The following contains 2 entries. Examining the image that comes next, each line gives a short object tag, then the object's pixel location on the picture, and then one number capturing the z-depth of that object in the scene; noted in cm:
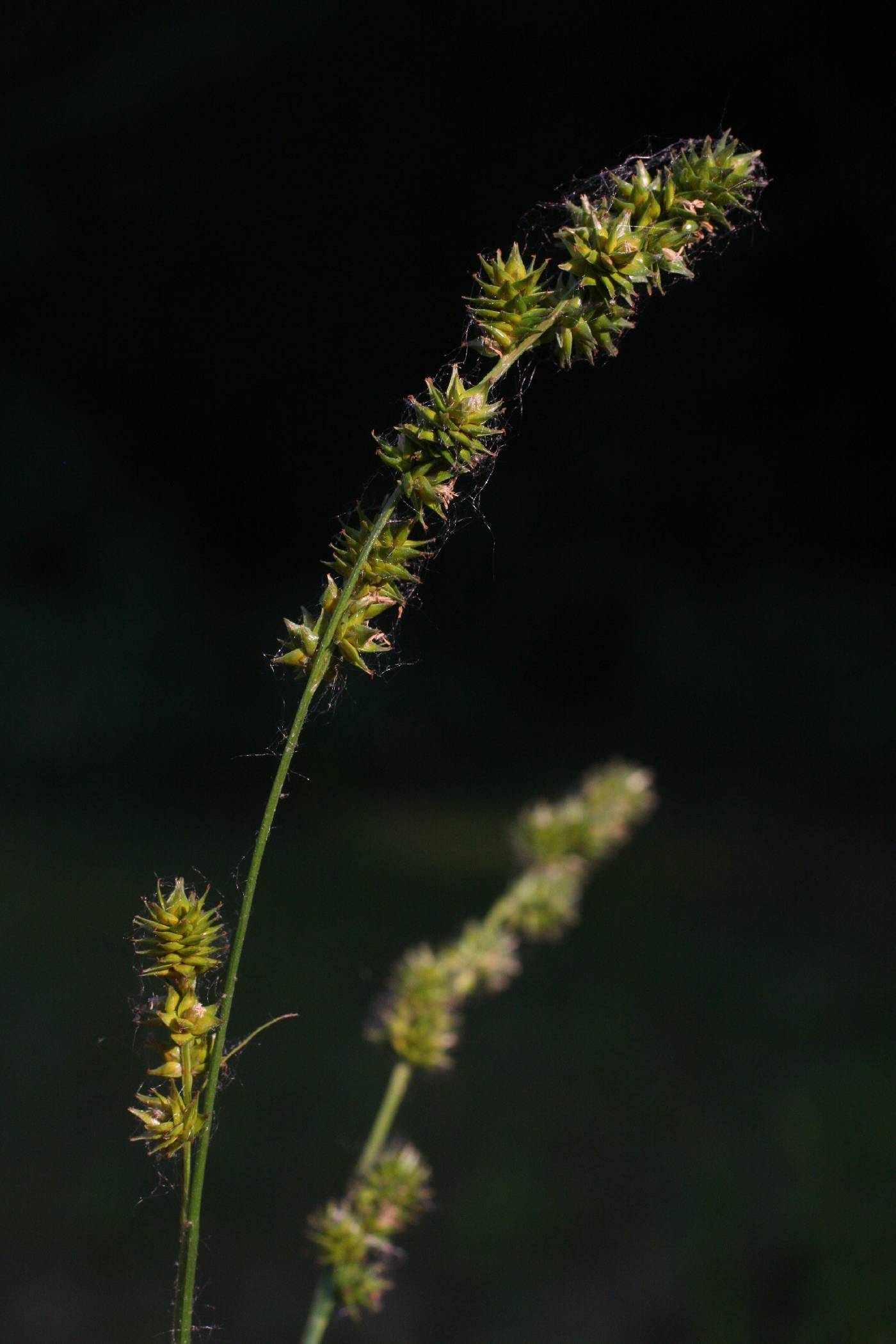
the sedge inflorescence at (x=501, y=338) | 38
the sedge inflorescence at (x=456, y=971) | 45
